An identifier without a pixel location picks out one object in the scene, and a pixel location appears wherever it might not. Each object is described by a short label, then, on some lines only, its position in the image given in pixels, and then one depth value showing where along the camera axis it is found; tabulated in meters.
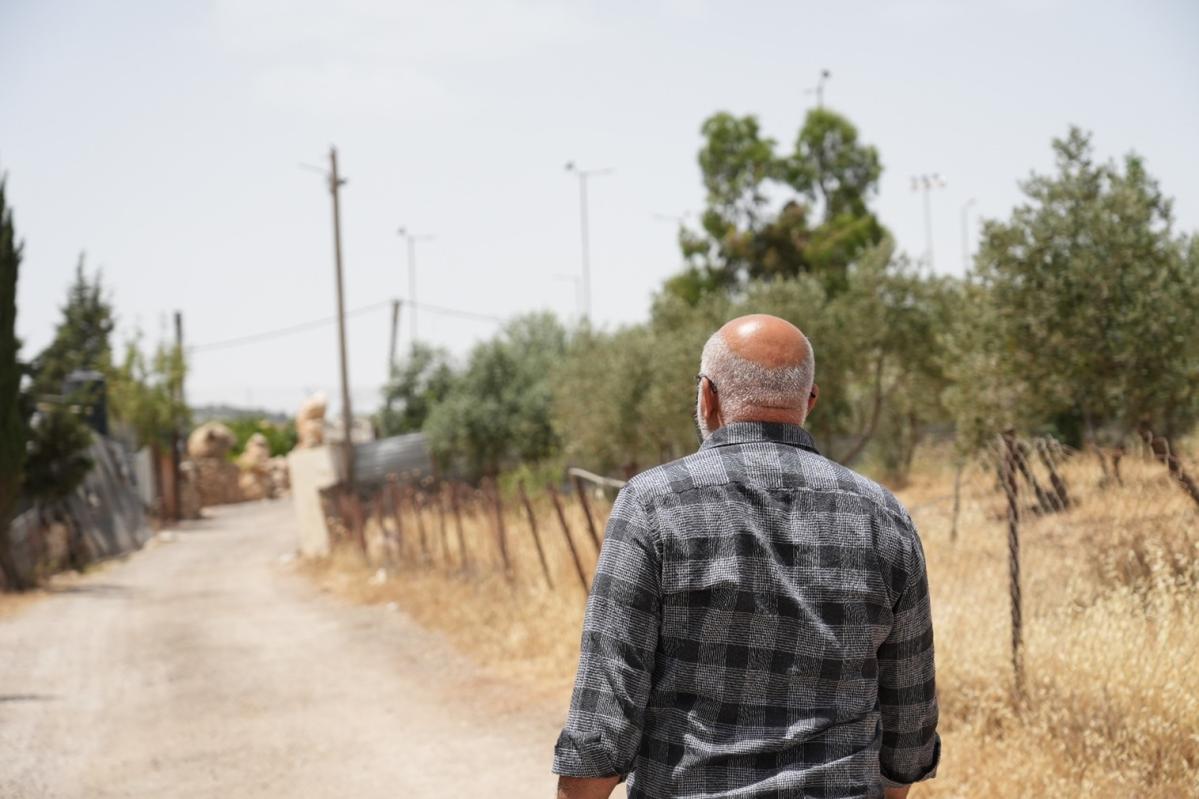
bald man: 2.23
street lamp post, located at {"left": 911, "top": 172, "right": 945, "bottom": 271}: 47.41
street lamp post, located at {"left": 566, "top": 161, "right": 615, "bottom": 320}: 40.81
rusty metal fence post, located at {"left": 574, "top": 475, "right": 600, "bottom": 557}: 10.26
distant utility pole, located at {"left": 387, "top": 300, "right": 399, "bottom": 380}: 42.74
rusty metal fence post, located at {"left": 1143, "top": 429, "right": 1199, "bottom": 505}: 5.25
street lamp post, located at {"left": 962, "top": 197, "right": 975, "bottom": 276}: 50.42
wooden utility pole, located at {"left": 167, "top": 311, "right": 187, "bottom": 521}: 38.81
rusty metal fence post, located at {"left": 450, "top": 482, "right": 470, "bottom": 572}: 14.74
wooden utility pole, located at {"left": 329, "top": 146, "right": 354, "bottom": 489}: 27.34
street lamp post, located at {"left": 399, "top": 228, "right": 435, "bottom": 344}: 45.06
